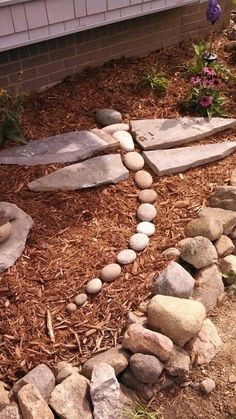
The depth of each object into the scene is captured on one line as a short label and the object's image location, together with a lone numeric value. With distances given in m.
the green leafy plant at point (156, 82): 4.15
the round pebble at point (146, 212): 3.10
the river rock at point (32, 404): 2.04
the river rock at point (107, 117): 3.80
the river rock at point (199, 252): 2.71
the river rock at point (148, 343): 2.25
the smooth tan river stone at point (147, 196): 3.23
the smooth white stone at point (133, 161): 3.43
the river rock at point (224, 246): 2.89
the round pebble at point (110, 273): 2.72
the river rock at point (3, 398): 2.14
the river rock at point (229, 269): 2.79
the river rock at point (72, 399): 2.12
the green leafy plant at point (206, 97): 3.91
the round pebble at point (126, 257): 2.82
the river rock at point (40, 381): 2.22
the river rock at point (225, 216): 2.96
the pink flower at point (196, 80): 3.91
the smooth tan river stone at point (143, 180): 3.32
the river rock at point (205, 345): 2.42
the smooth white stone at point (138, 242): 2.90
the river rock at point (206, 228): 2.85
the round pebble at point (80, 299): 2.61
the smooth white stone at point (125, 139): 3.57
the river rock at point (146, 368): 2.20
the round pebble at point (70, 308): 2.58
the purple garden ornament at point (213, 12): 3.88
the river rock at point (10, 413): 2.05
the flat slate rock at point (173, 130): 3.63
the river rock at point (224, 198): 3.11
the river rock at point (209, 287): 2.65
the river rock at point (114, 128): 3.73
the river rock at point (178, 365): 2.27
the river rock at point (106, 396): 2.11
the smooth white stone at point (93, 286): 2.65
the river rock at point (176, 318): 2.34
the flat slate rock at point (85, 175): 3.19
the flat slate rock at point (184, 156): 3.44
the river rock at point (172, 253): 2.83
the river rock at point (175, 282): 2.54
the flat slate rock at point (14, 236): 2.73
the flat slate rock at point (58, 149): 3.38
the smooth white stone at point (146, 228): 3.00
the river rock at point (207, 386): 2.29
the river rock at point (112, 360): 2.25
